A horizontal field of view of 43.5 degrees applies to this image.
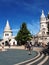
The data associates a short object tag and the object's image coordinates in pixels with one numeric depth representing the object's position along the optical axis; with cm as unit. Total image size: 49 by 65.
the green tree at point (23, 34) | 2310
